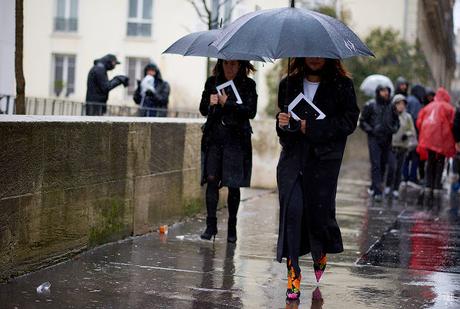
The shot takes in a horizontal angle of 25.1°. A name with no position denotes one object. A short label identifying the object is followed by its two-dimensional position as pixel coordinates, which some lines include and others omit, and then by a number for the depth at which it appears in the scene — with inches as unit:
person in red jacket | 625.6
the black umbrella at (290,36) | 263.7
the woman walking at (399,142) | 619.5
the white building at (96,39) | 1478.8
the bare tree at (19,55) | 355.9
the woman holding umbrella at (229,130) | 351.9
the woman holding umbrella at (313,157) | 273.6
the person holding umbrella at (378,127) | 587.2
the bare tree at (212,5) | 1260.6
